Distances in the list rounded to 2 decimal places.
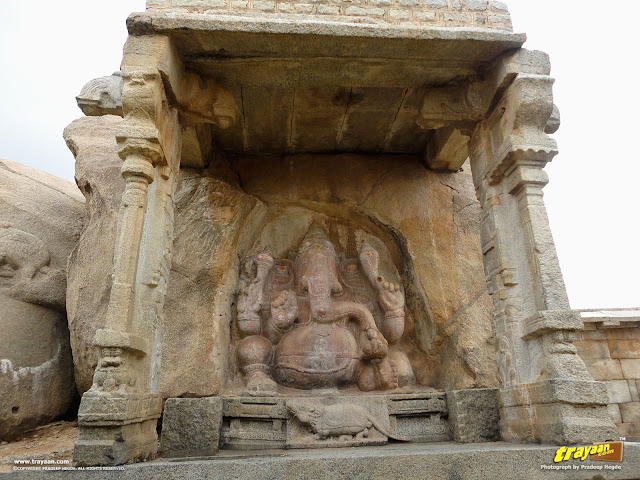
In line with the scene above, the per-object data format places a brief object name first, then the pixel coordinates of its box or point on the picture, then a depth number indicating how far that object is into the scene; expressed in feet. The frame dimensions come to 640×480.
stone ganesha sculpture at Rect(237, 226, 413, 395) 14.92
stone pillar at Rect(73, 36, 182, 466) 9.25
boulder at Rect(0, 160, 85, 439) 16.25
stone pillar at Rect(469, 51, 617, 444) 10.18
